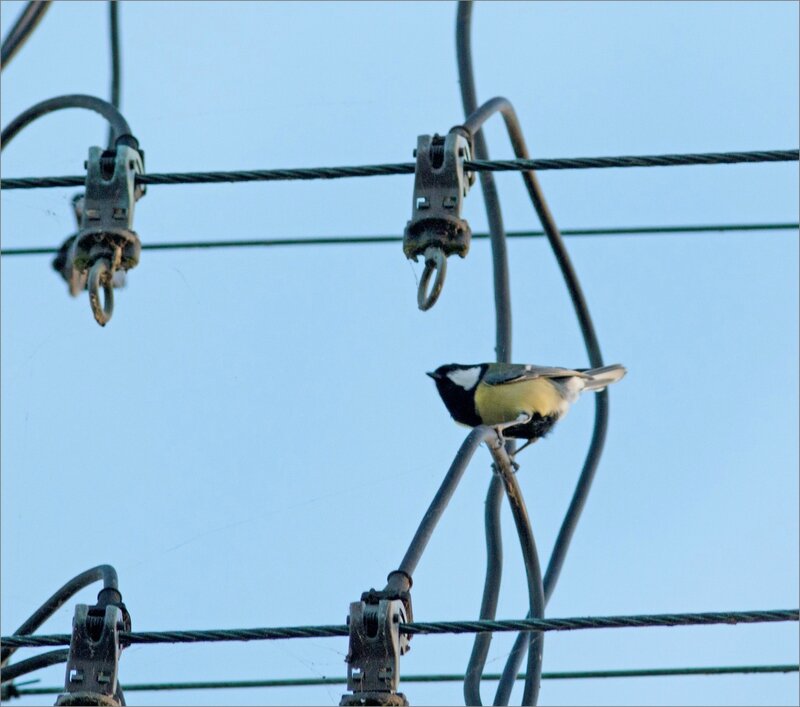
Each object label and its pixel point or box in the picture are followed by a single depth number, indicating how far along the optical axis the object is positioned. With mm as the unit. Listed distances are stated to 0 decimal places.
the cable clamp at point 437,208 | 6680
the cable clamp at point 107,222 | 6793
